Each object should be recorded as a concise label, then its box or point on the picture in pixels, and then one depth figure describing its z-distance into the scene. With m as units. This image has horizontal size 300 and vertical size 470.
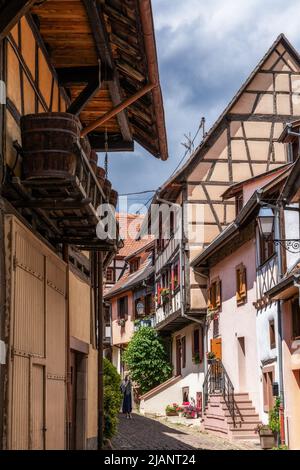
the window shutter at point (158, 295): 37.21
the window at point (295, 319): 18.52
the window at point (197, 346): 31.42
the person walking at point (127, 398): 31.92
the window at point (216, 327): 28.02
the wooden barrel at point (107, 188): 11.94
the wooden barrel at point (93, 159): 10.59
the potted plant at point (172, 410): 33.03
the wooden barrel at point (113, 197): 12.70
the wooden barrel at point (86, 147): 9.59
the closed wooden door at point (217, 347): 27.61
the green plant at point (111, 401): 16.19
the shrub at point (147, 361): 37.97
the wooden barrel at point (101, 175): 11.50
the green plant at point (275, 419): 19.41
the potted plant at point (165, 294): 34.22
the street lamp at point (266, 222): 16.14
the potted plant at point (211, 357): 26.98
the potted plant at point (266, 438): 19.14
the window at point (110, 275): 57.44
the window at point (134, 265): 50.11
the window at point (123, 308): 47.78
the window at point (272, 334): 21.02
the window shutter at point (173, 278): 32.47
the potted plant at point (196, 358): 31.48
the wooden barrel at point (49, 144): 7.86
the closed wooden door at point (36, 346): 7.63
